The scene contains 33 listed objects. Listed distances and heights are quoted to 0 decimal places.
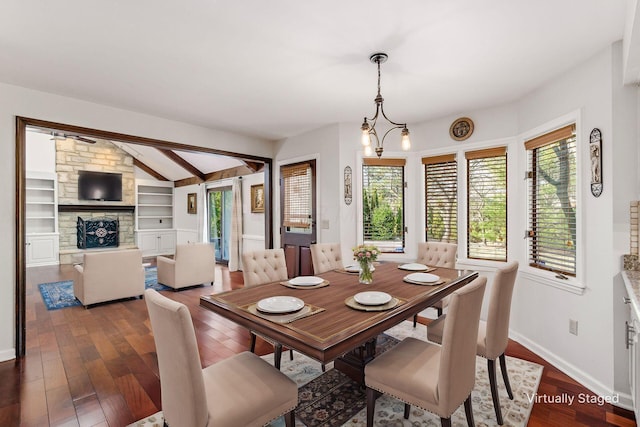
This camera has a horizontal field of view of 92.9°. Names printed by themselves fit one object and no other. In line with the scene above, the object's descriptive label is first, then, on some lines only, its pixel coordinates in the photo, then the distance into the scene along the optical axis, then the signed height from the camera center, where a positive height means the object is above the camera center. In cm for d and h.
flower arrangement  235 -36
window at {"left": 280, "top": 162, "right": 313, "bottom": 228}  460 +30
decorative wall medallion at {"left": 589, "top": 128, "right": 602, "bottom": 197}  230 +38
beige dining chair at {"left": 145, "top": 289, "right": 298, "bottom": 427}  122 -84
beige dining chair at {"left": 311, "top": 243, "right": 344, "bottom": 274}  322 -47
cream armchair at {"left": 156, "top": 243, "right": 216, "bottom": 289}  518 -91
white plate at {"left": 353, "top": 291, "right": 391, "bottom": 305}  182 -53
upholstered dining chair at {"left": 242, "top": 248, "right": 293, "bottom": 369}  274 -50
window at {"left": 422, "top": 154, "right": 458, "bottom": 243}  386 +19
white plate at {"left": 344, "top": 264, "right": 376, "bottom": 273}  286 -54
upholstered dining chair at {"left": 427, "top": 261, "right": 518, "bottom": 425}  194 -74
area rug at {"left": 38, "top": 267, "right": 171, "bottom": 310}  449 -128
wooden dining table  142 -57
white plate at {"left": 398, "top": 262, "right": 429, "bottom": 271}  288 -53
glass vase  238 -47
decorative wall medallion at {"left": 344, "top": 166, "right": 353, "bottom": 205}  415 +37
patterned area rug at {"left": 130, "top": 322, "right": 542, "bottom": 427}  196 -134
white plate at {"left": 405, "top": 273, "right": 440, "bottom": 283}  239 -53
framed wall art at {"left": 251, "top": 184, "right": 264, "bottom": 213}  650 +35
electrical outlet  256 -99
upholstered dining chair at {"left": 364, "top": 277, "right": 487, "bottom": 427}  146 -87
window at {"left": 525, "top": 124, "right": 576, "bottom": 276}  270 +10
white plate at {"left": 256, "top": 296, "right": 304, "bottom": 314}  171 -54
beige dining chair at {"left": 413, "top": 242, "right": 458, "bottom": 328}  332 -48
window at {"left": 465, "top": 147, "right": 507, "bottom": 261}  350 +9
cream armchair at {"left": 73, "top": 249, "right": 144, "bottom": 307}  428 -90
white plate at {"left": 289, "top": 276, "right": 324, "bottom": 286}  234 -53
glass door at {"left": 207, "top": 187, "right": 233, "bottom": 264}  789 -12
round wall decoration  367 +102
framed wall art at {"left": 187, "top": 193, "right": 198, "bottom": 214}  900 +35
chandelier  236 +65
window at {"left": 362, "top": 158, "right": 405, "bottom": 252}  421 +12
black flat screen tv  813 +82
